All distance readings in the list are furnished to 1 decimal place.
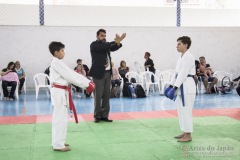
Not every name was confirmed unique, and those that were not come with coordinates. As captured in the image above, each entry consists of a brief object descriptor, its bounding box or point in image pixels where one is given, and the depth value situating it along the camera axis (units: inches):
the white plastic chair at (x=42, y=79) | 435.5
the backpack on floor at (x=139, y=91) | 409.4
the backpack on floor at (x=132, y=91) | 411.4
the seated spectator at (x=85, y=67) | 460.8
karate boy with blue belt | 185.2
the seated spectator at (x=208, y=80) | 446.3
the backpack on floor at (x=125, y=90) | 418.6
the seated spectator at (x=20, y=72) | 442.0
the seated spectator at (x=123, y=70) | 451.5
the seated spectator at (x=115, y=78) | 419.2
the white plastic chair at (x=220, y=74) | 513.9
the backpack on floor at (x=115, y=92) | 413.4
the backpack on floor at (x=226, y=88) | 440.1
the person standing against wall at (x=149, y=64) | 472.1
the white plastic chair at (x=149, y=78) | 440.8
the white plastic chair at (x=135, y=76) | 452.5
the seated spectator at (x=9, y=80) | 394.6
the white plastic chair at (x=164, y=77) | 449.4
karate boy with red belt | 171.9
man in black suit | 250.4
